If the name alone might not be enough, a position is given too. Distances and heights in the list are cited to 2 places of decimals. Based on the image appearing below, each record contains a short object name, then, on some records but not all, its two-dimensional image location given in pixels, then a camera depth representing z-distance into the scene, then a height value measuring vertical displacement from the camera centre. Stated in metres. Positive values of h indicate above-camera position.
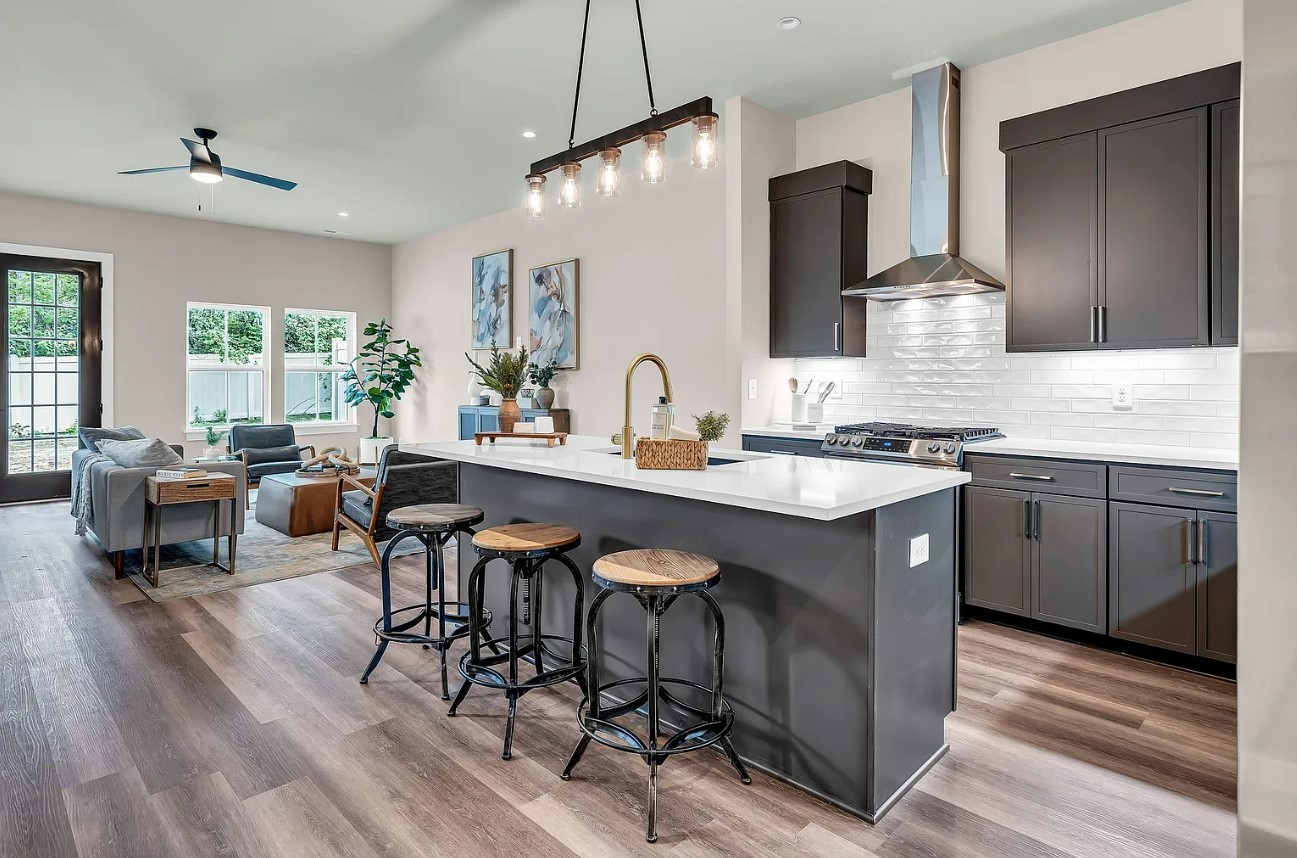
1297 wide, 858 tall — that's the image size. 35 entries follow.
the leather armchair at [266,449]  7.41 -0.26
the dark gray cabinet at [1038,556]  3.23 -0.61
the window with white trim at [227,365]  8.09 +0.68
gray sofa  4.36 -0.57
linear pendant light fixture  2.53 +1.03
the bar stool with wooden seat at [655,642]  2.00 -0.63
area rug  4.35 -0.92
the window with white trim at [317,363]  8.76 +0.75
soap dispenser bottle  2.59 +0.02
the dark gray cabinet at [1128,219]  3.12 +0.96
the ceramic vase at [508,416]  3.54 +0.04
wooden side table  4.32 -0.43
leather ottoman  5.58 -0.62
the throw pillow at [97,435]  5.70 -0.09
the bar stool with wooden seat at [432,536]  2.83 -0.45
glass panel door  6.98 +0.52
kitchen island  2.02 -0.55
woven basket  2.49 -0.11
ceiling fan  4.88 +1.77
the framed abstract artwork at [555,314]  6.69 +1.05
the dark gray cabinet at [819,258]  4.42 +1.05
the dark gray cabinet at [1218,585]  2.87 -0.64
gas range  3.58 -0.10
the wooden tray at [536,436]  3.41 -0.06
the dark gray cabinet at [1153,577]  2.98 -0.64
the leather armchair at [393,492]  4.55 -0.44
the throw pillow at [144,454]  4.61 -0.20
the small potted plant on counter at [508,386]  3.50 +0.19
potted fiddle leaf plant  8.59 +0.62
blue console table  6.74 +0.05
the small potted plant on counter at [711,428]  2.64 -0.01
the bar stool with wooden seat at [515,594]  2.44 -0.62
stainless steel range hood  4.04 +1.35
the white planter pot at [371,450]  8.48 -0.31
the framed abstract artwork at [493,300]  7.44 +1.31
